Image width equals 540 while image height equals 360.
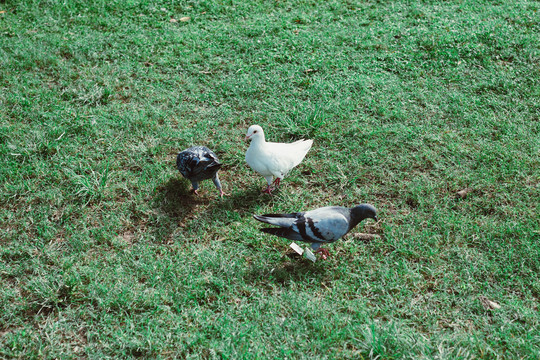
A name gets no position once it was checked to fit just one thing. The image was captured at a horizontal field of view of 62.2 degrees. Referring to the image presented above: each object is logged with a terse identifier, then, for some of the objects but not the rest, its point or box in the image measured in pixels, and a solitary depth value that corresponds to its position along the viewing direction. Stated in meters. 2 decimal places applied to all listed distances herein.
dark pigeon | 3.80
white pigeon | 3.83
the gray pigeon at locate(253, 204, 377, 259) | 3.31
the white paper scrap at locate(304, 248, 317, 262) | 3.44
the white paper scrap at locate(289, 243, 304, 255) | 3.55
